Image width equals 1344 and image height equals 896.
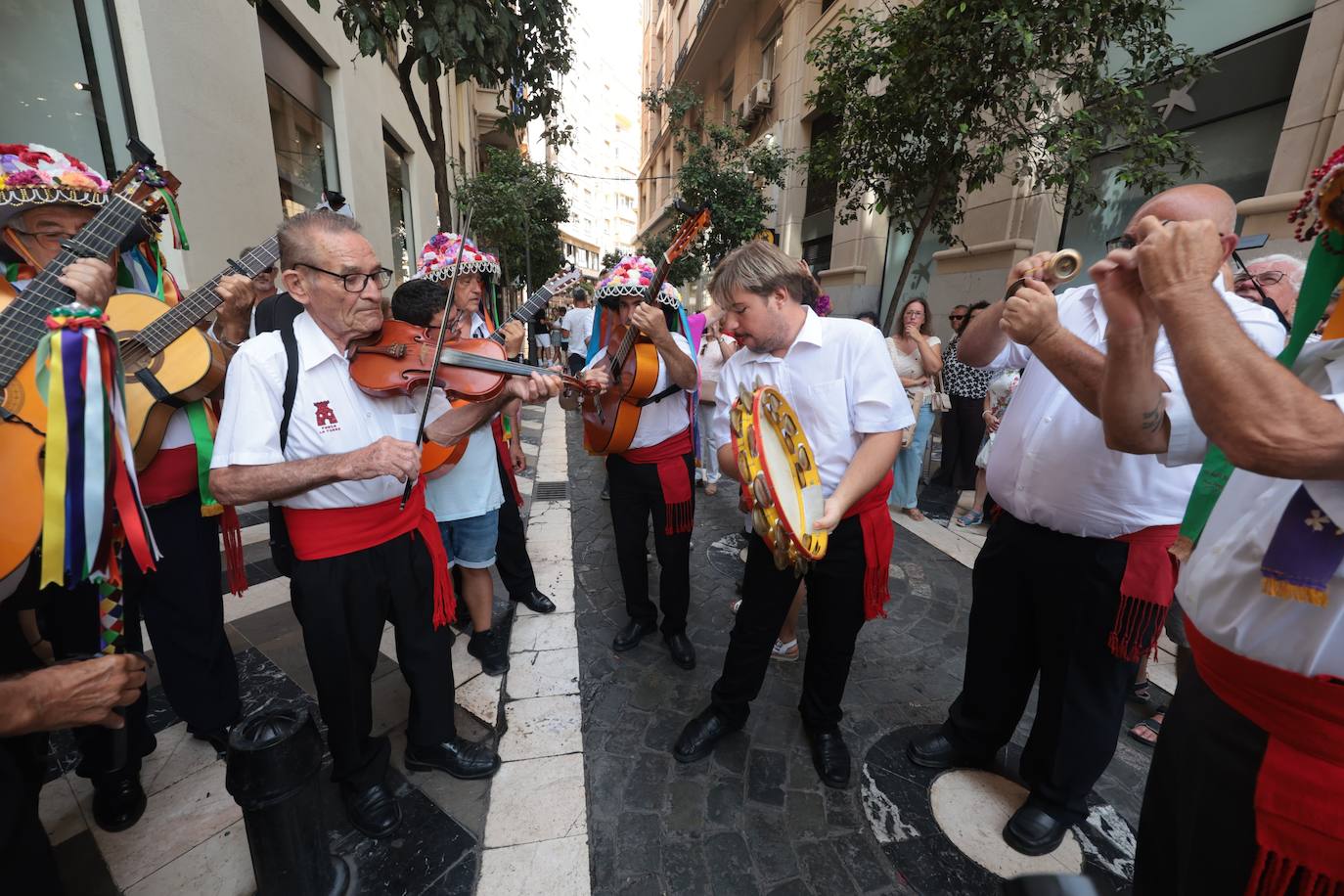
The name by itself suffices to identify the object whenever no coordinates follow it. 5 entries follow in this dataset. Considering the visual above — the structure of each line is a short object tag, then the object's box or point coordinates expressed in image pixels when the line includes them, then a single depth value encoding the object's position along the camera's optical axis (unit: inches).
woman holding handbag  218.7
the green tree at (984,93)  179.5
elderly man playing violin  68.2
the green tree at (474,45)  142.5
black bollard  62.6
